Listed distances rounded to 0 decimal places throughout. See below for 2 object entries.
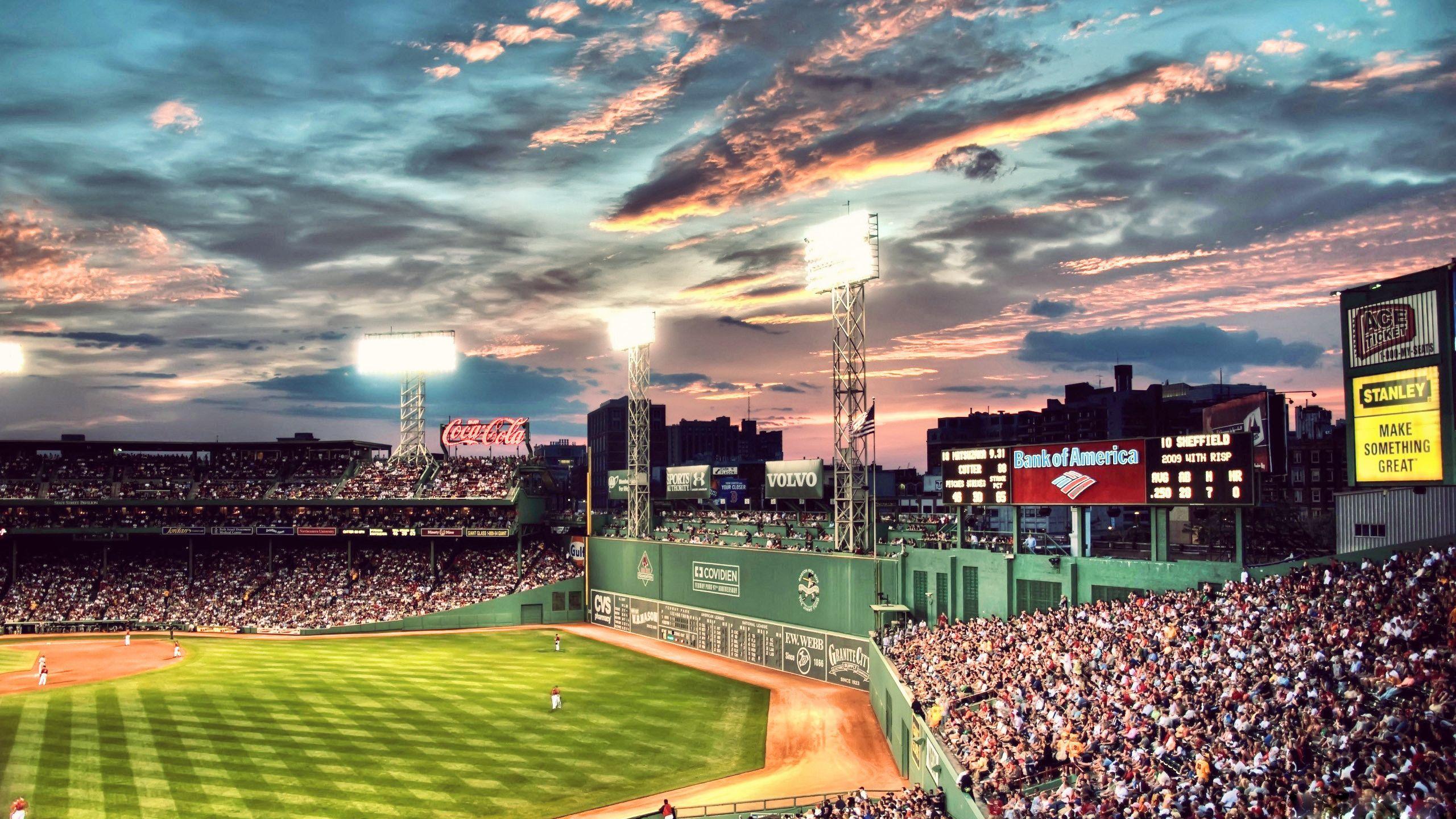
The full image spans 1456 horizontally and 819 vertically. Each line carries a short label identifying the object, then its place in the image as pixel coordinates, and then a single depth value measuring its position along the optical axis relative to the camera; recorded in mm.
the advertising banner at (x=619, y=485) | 67438
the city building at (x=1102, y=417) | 93250
